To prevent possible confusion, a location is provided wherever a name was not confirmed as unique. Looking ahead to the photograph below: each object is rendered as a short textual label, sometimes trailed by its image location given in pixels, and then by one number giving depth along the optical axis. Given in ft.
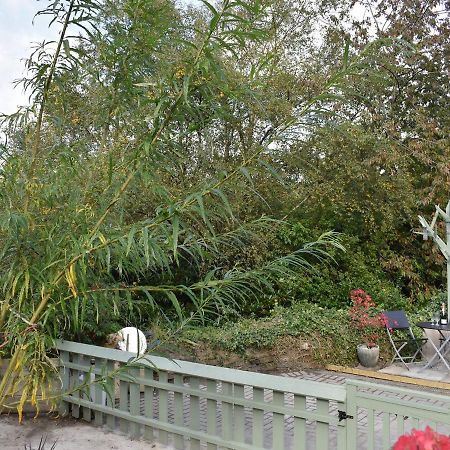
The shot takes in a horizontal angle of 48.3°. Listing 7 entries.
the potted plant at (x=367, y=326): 21.13
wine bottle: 20.02
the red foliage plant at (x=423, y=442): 3.87
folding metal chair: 21.15
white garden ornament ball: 15.02
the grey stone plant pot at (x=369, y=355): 21.06
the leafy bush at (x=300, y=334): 19.67
